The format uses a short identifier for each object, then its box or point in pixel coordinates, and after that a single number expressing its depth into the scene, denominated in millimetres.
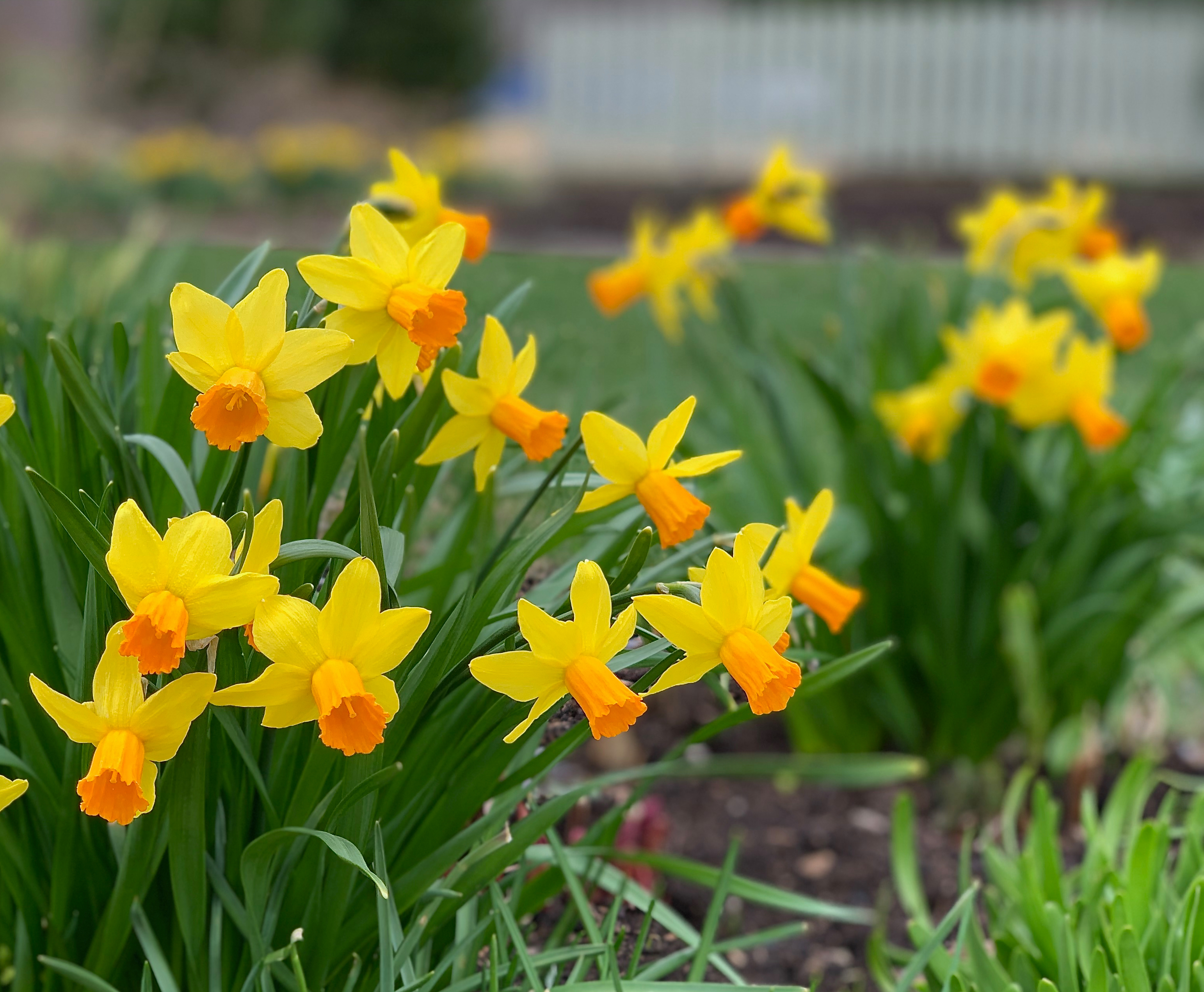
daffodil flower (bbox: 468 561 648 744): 1068
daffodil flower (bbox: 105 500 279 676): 1042
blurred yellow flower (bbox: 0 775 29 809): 1071
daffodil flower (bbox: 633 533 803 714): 1082
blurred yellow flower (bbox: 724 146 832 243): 1746
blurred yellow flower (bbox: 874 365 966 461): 1652
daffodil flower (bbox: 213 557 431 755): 1051
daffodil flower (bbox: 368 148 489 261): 1247
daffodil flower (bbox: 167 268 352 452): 1073
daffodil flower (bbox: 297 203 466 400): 1105
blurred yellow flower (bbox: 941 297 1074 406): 1557
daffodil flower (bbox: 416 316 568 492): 1159
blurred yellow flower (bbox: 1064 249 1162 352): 1610
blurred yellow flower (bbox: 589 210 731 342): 1666
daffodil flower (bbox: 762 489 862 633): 1173
